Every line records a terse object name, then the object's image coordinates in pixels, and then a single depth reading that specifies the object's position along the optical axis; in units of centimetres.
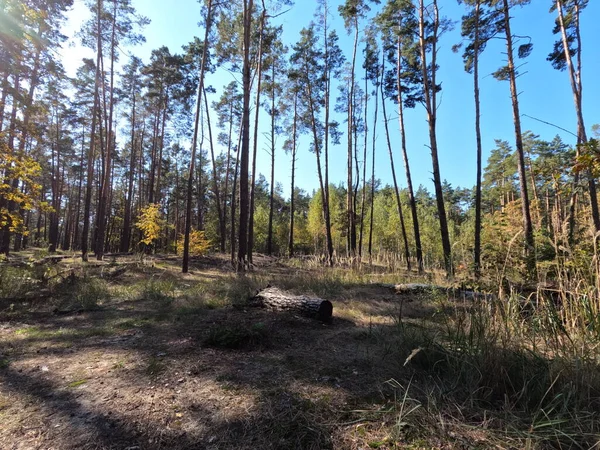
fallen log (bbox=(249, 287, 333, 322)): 416
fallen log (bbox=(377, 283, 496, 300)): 557
